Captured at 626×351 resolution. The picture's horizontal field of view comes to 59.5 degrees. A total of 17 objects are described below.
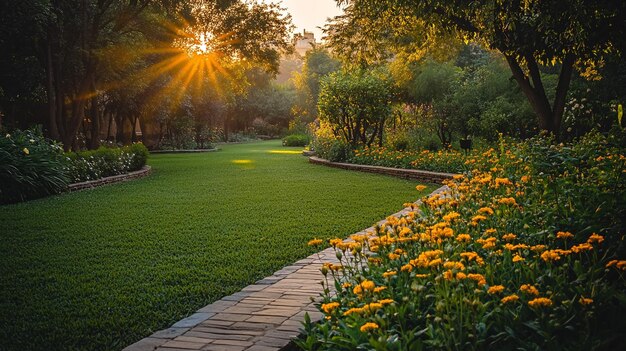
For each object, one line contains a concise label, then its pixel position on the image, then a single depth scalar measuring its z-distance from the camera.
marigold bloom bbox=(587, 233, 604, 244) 3.07
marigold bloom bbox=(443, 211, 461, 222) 3.82
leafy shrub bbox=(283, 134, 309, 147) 39.16
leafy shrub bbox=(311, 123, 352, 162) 18.95
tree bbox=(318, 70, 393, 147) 19.02
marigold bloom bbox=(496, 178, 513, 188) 4.65
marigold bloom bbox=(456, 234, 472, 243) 3.22
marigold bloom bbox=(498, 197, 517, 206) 3.91
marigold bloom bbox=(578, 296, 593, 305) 2.49
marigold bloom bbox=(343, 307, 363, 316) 2.65
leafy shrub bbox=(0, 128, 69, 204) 10.74
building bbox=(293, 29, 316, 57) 167.00
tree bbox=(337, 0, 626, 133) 6.70
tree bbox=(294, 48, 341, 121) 50.86
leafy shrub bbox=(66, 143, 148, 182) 13.34
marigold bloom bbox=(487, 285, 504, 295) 2.60
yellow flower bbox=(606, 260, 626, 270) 2.71
